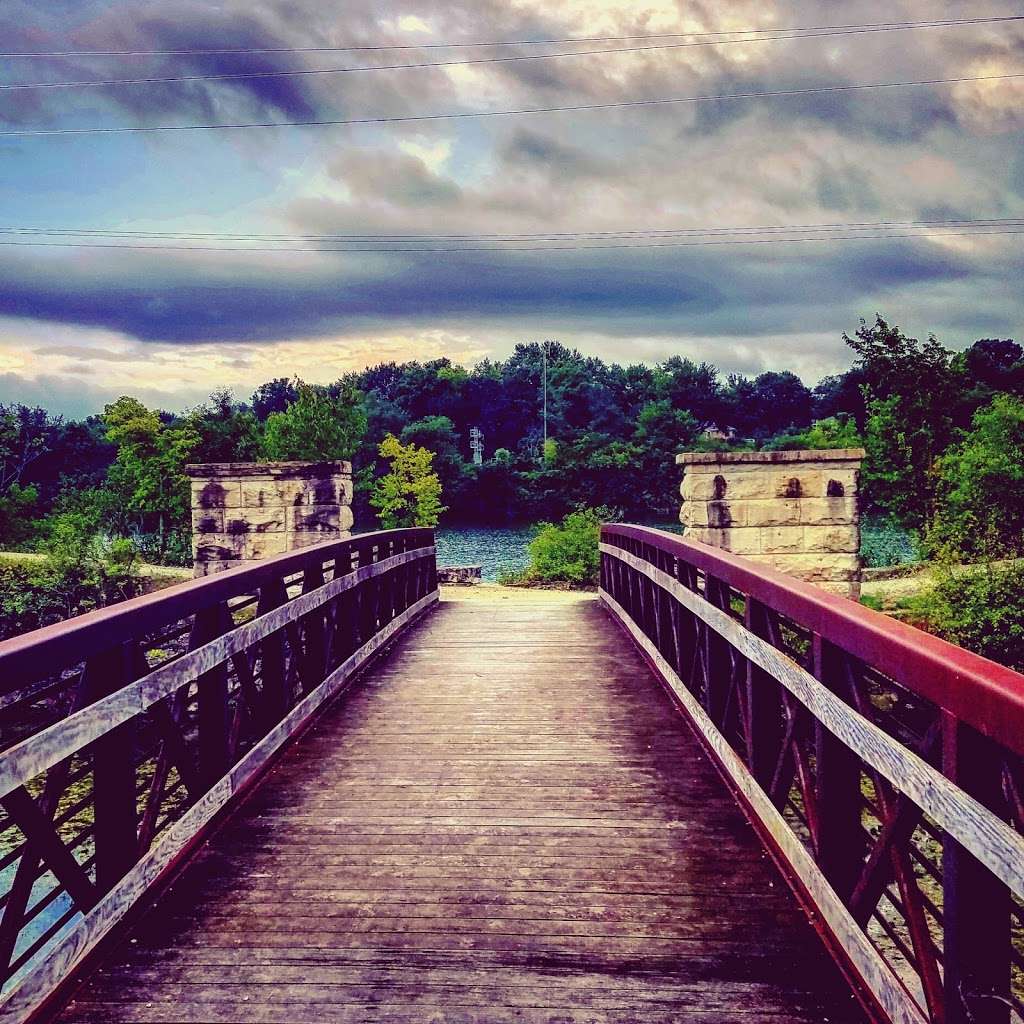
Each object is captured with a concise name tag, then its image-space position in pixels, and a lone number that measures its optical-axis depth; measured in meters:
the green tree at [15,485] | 28.20
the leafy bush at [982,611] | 10.24
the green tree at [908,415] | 23.44
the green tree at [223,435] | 31.08
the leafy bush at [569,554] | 16.66
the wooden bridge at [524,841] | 1.94
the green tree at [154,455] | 30.08
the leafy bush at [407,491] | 43.28
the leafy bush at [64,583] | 14.90
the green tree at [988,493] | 15.55
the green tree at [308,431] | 37.94
